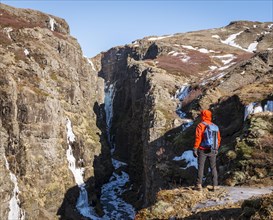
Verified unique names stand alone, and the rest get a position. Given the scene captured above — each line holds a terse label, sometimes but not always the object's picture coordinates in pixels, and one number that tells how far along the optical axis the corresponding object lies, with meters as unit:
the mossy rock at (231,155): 18.53
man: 10.91
